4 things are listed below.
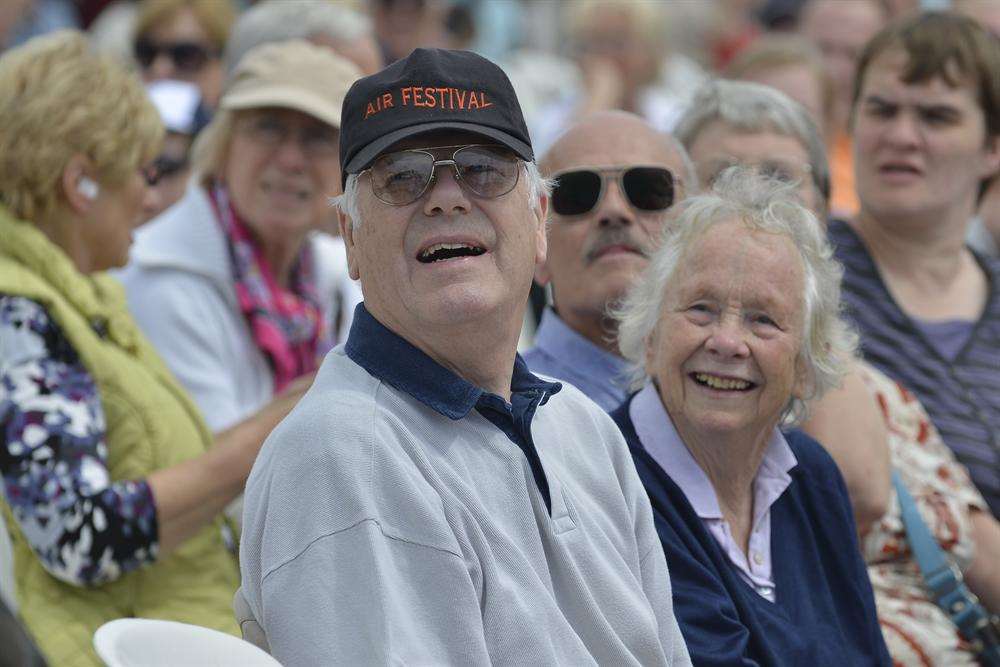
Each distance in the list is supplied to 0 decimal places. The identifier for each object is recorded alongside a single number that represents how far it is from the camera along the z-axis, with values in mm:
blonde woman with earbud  6219
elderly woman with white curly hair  5855
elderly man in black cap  4297
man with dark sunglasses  7047
